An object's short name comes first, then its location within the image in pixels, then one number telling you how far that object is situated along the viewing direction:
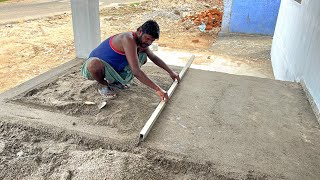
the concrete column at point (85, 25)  4.93
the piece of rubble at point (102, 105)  3.10
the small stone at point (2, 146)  2.45
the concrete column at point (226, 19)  10.64
